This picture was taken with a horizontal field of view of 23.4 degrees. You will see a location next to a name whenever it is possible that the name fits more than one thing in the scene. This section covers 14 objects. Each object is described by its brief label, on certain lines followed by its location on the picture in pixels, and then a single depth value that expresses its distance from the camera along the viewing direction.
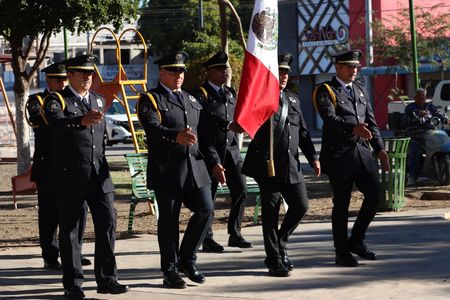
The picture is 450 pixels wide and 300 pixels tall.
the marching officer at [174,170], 9.25
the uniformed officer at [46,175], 10.60
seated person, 18.42
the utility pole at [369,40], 44.91
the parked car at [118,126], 38.53
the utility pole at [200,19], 41.81
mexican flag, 9.78
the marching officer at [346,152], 10.05
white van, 28.91
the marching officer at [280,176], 9.73
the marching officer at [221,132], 10.99
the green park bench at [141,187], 13.23
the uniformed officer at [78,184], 8.96
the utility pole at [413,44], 26.57
